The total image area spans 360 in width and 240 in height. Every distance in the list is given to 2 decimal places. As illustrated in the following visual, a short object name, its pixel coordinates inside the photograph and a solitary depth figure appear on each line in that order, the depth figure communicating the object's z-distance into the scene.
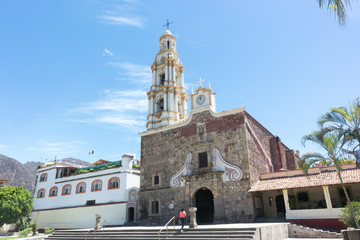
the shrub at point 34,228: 27.27
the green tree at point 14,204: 29.71
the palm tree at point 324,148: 12.16
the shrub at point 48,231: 26.21
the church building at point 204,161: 19.44
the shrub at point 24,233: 26.18
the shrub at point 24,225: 31.86
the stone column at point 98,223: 17.83
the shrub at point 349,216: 12.95
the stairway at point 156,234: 12.84
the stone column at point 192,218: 15.02
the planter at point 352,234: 8.05
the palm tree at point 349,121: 10.41
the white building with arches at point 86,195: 26.16
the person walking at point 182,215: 15.16
